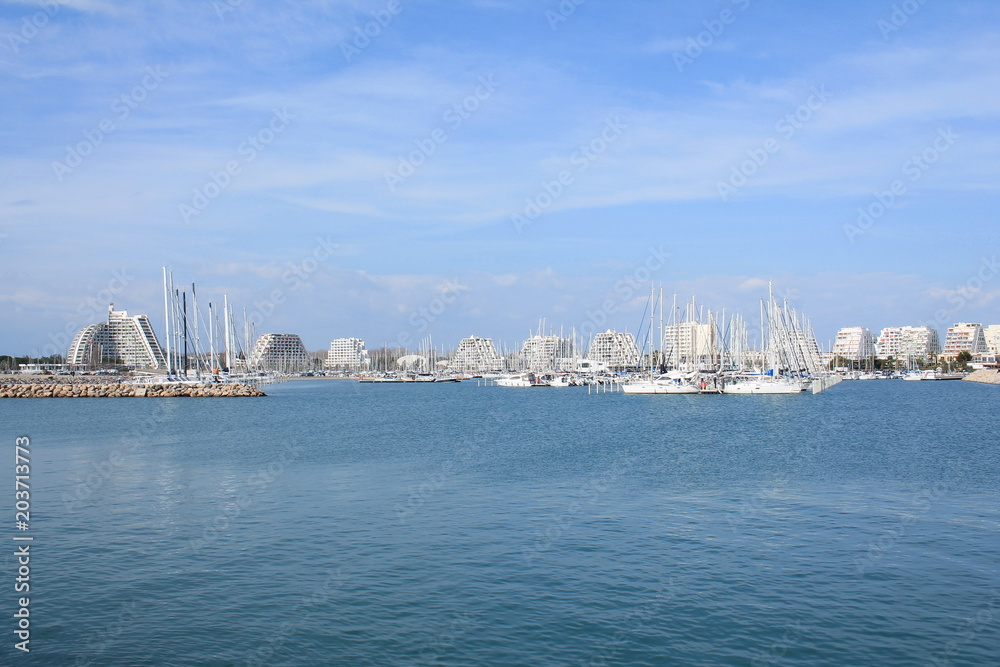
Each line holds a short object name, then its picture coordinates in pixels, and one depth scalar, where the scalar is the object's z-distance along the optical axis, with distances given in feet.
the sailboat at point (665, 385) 262.47
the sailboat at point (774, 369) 255.50
